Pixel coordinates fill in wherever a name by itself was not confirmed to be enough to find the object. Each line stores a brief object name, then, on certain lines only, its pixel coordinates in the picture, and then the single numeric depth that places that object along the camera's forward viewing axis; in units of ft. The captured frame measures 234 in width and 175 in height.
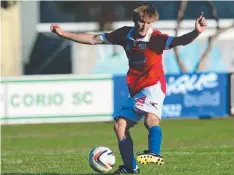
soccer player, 62.54
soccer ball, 63.31
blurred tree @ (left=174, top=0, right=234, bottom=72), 216.45
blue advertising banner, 171.73
